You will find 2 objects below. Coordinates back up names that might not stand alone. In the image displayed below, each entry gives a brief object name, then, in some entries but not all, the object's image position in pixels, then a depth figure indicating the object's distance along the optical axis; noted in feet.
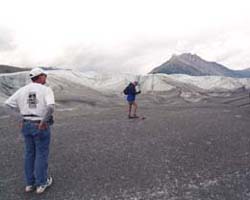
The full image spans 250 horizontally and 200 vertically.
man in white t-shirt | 16.17
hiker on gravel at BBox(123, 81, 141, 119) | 43.47
